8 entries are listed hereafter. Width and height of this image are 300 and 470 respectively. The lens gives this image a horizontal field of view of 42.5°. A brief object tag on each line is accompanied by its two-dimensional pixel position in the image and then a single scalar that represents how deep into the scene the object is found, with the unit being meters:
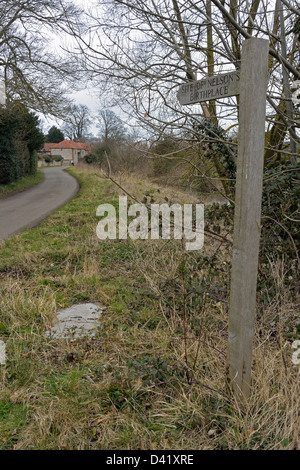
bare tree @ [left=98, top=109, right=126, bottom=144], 41.00
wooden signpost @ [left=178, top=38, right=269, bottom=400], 2.18
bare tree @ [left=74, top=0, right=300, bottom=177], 3.74
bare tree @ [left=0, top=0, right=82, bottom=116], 15.21
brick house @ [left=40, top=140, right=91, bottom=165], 69.21
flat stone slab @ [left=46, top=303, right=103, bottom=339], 3.72
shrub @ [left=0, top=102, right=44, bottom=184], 17.47
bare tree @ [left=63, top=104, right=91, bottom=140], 50.96
